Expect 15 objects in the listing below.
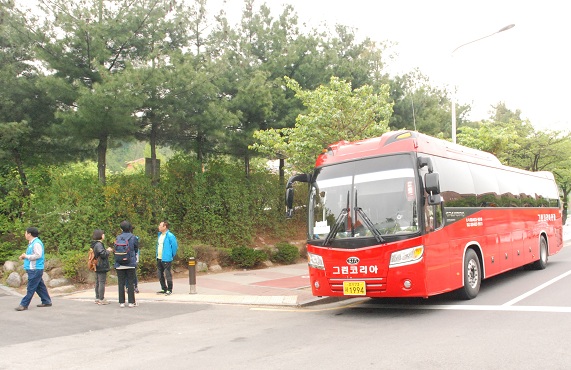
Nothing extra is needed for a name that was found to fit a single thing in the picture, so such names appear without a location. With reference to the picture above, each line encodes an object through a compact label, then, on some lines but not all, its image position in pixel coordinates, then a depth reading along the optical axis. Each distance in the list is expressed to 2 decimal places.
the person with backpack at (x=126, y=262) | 10.98
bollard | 12.48
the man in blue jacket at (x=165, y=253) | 12.41
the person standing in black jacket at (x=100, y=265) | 11.41
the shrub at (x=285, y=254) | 18.59
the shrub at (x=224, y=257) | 17.28
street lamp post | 16.17
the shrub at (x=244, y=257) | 17.31
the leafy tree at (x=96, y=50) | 13.26
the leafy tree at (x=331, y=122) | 15.23
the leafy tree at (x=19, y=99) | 14.31
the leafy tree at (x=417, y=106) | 22.14
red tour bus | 8.55
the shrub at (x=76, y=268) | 14.11
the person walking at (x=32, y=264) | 10.95
